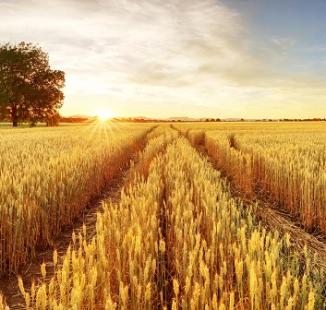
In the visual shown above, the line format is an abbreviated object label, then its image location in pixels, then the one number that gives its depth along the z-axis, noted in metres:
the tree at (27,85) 47.69
